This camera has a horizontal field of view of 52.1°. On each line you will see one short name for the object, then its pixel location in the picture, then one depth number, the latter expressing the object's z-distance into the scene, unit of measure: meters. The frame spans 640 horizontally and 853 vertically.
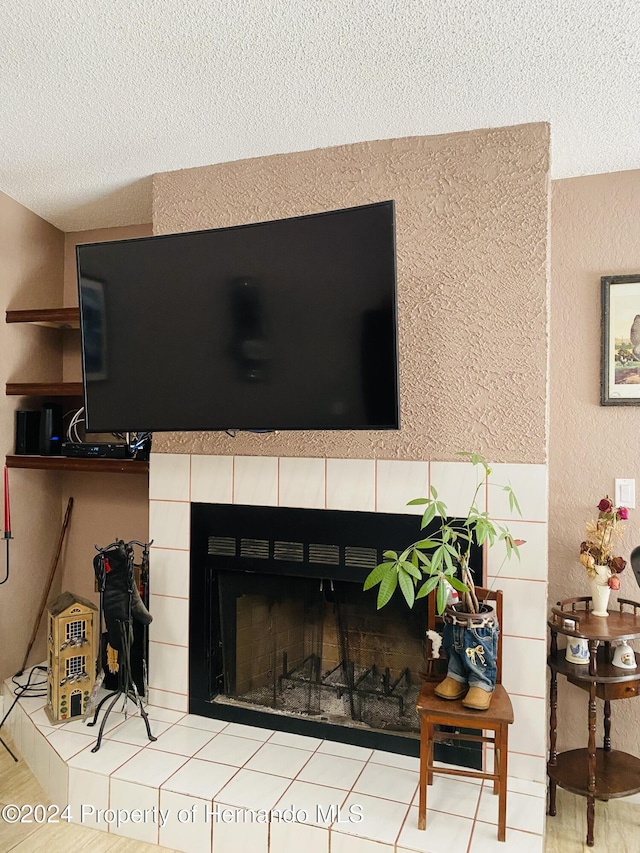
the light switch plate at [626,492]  2.40
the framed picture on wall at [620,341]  2.42
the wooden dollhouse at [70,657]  2.48
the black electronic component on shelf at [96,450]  2.79
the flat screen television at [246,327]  1.96
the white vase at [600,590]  2.24
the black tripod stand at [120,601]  2.36
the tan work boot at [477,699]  1.86
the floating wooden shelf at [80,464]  2.73
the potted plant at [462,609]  1.76
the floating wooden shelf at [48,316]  2.84
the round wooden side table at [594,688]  2.10
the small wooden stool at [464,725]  1.81
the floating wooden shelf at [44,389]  2.80
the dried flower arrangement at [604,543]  2.24
